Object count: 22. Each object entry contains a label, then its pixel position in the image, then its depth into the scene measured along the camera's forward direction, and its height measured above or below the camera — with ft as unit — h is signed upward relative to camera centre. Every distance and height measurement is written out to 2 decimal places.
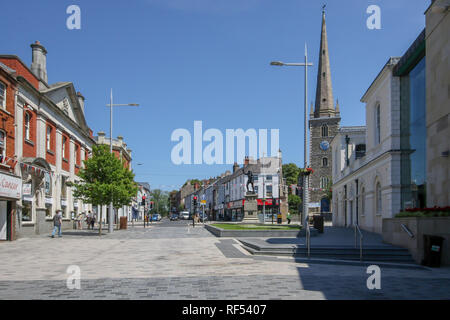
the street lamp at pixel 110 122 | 107.47 +15.22
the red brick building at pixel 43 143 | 85.97 +9.12
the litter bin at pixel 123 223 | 132.43 -12.74
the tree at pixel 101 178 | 97.09 +0.77
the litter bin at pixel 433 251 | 44.01 -7.00
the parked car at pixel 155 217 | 292.63 -24.22
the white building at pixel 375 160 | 86.99 +5.21
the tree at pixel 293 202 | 323.86 -15.52
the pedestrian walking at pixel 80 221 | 127.13 -11.82
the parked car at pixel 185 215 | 345.51 -27.12
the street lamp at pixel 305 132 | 71.87 +8.58
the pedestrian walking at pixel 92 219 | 126.20 -11.00
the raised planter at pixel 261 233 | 81.15 -9.94
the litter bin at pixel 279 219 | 153.99 -13.25
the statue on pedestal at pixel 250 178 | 149.44 +1.30
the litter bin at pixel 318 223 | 95.86 -9.12
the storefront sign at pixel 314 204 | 302.04 -15.74
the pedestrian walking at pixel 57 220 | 88.22 -7.96
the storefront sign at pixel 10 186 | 73.54 -0.93
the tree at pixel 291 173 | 338.95 +7.03
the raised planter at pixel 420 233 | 45.29 -5.53
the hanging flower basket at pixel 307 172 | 73.43 +1.69
